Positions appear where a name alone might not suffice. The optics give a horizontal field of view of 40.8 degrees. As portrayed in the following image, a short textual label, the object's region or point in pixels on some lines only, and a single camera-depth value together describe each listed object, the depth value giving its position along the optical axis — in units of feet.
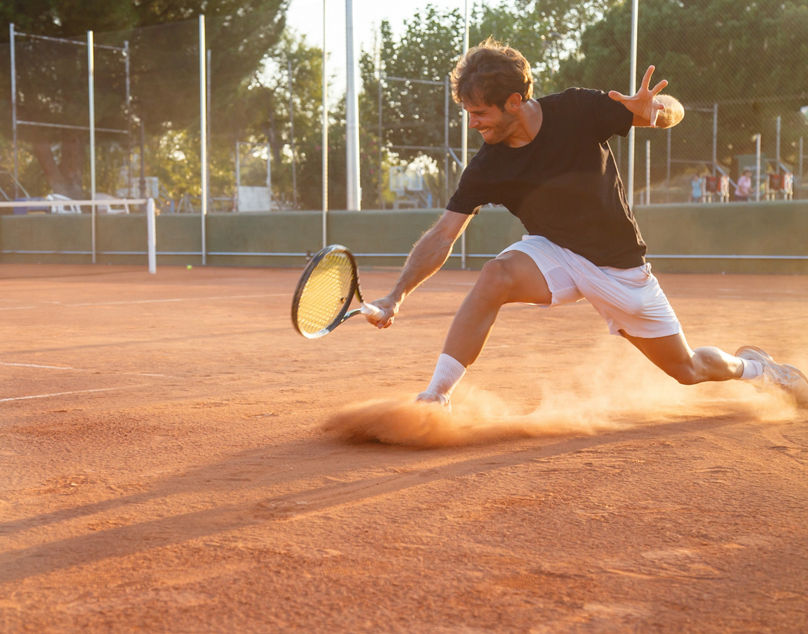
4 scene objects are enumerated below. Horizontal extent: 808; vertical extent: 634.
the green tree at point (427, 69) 101.09
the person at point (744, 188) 84.13
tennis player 13.57
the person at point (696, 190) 89.20
